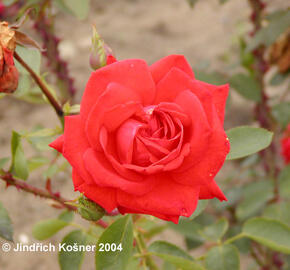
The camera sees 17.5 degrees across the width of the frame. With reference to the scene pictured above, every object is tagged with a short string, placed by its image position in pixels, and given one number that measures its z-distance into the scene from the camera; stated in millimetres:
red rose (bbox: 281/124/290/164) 832
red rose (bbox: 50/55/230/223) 435
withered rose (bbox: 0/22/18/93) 454
